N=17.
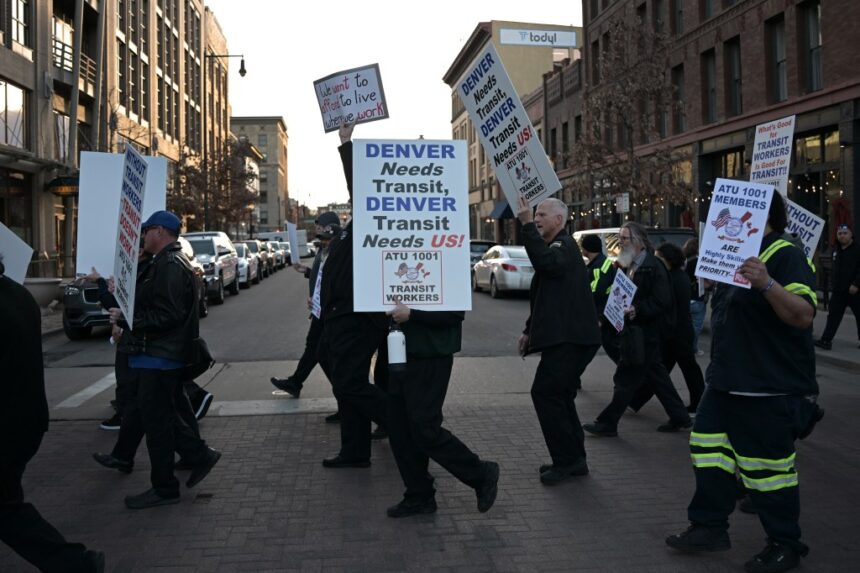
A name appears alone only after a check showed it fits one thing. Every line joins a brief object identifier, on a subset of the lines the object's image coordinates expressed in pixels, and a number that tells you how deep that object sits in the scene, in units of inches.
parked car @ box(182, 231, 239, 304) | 820.6
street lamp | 1675.7
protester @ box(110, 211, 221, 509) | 207.3
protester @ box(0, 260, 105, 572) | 140.7
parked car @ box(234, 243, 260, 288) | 1100.5
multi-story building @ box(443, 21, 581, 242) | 2165.4
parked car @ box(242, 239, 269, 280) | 1353.3
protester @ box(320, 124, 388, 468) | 229.8
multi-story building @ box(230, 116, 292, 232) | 4867.1
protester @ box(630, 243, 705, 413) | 309.9
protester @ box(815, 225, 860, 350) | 477.7
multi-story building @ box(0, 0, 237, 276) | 1011.9
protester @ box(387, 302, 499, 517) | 188.5
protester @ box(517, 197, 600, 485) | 222.8
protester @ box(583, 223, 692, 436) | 279.3
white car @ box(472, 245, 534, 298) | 847.1
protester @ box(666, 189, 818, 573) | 164.1
